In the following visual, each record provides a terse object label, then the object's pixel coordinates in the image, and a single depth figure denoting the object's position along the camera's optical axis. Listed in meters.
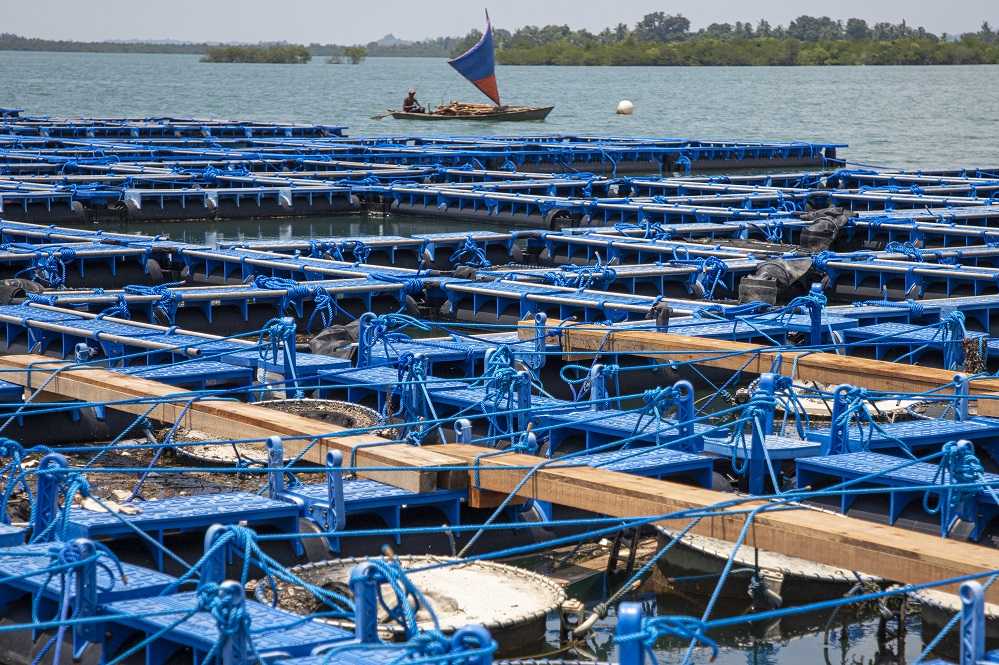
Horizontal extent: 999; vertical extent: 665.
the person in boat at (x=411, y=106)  79.54
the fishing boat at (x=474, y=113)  75.88
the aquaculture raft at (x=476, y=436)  9.35
